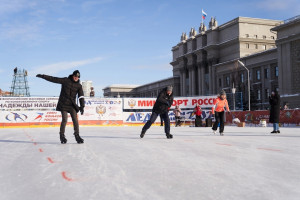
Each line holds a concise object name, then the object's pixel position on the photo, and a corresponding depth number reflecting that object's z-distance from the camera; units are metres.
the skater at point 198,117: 23.59
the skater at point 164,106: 10.15
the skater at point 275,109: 13.66
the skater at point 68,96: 8.30
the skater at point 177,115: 25.08
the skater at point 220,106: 12.51
